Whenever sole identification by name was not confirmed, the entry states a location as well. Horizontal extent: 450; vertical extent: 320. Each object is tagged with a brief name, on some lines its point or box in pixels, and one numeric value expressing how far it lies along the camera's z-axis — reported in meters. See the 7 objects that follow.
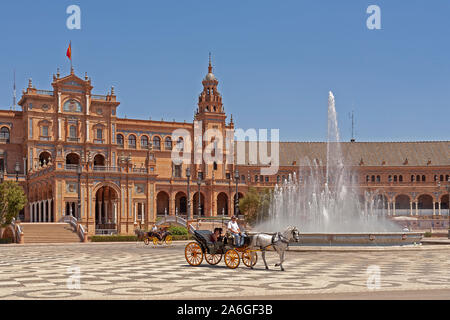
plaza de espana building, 64.50
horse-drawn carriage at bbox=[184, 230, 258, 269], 21.12
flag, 71.64
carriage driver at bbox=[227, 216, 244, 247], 21.11
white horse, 20.65
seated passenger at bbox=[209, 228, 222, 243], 21.73
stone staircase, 48.90
